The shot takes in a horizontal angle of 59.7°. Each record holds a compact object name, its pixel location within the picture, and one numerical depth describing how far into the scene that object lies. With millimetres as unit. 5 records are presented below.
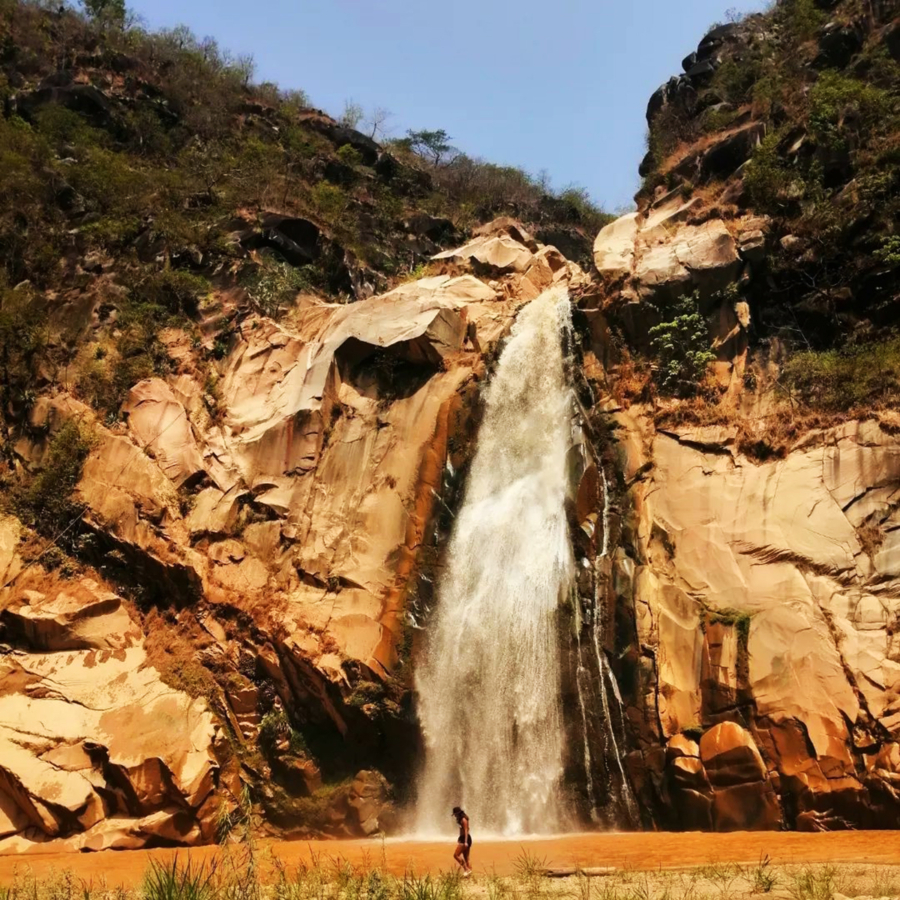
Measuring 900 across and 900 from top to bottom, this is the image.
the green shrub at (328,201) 35094
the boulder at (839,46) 26769
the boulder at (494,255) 28875
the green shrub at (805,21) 29281
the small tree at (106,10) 47094
